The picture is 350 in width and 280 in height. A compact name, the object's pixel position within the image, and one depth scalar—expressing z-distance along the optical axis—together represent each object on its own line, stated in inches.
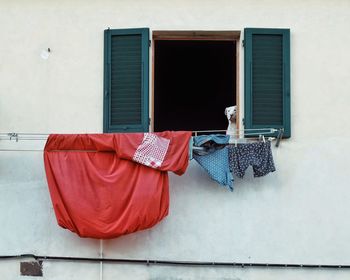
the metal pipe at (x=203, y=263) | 257.3
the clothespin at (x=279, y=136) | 260.4
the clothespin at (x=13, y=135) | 264.1
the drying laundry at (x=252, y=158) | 254.1
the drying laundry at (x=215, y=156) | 253.6
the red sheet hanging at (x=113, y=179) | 247.3
